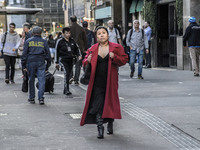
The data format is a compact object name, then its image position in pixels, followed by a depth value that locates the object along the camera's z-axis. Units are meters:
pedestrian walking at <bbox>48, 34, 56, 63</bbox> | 29.64
